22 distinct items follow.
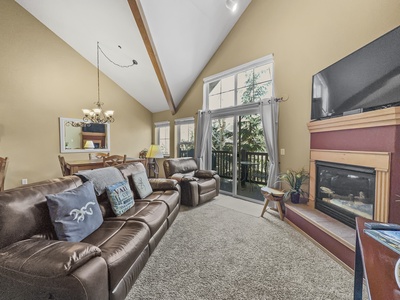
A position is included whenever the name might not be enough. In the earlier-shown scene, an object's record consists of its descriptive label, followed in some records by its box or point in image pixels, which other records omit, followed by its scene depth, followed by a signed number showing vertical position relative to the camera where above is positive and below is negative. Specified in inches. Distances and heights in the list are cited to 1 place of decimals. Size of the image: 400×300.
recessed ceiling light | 105.0 +85.0
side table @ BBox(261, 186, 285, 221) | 110.0 -31.5
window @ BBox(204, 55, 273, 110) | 143.9 +56.6
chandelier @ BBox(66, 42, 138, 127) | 186.8 +31.1
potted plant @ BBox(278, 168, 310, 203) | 112.0 -23.7
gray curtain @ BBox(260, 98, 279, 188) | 130.3 +9.1
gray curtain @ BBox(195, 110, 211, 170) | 183.6 +7.8
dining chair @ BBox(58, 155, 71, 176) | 139.7 -19.3
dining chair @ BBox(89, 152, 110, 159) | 201.8 -13.1
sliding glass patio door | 155.3 -7.3
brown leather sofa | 37.1 -28.2
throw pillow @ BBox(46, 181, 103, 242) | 53.2 -22.8
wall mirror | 183.6 +7.4
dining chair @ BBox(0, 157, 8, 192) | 108.0 -15.4
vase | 111.4 -32.7
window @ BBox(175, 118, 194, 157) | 215.9 +10.6
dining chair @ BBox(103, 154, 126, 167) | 153.7 -14.1
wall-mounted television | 66.0 +29.6
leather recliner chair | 133.4 -28.9
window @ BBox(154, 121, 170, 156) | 250.4 +13.3
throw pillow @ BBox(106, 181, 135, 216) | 78.0 -24.4
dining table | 140.0 -17.7
